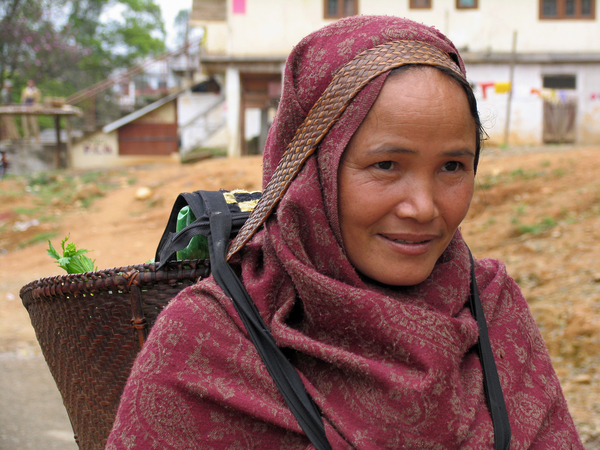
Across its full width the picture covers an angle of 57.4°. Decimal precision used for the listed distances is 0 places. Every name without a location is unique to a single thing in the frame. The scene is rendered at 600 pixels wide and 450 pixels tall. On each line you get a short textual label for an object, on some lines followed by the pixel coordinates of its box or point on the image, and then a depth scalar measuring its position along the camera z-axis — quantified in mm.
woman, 1193
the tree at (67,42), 20219
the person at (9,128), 16844
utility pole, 13767
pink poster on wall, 15173
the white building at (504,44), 15078
